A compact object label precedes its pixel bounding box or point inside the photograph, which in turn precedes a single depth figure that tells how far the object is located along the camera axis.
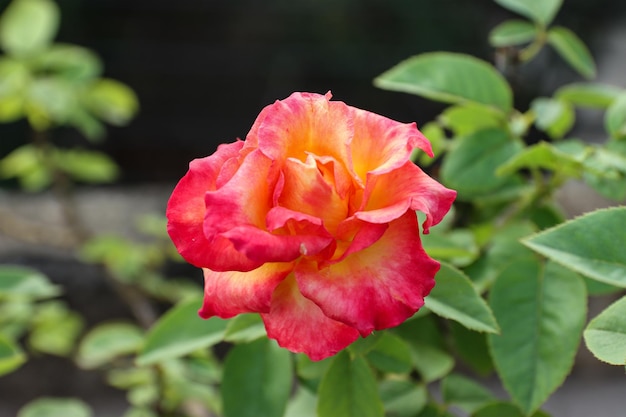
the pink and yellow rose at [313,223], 0.46
